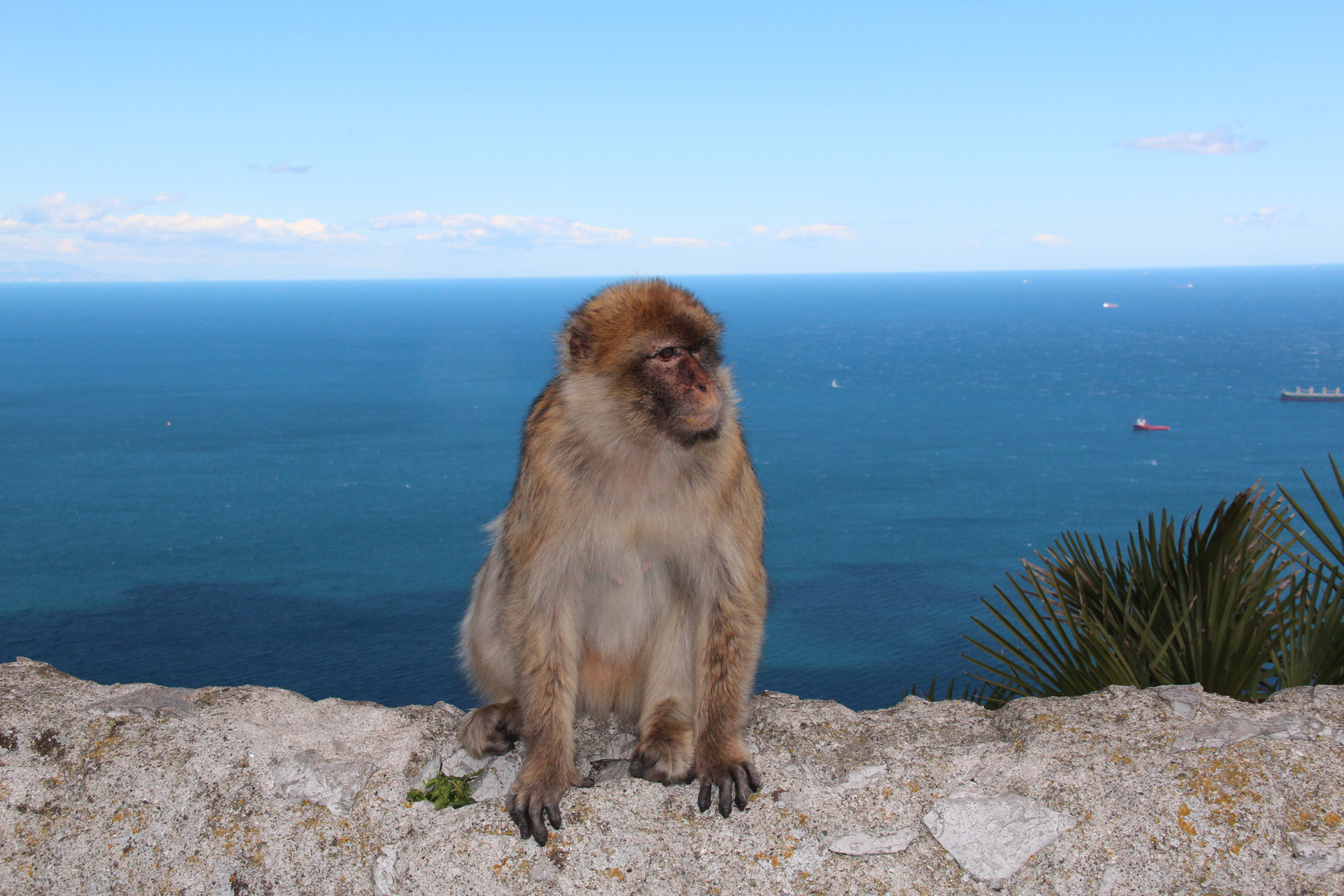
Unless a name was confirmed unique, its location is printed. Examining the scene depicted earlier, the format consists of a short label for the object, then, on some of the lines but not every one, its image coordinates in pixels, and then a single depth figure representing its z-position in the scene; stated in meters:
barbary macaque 2.95
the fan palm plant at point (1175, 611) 3.77
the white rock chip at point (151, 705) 2.81
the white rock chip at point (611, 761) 3.02
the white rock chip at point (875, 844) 2.38
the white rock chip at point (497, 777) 2.79
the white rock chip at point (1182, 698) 2.68
